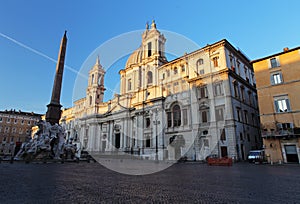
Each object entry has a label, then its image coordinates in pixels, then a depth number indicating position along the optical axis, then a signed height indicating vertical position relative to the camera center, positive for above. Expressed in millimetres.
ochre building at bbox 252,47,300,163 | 19719 +4591
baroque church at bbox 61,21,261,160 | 24750 +6494
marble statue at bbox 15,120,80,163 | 16859 +416
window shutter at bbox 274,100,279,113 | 21045 +4421
